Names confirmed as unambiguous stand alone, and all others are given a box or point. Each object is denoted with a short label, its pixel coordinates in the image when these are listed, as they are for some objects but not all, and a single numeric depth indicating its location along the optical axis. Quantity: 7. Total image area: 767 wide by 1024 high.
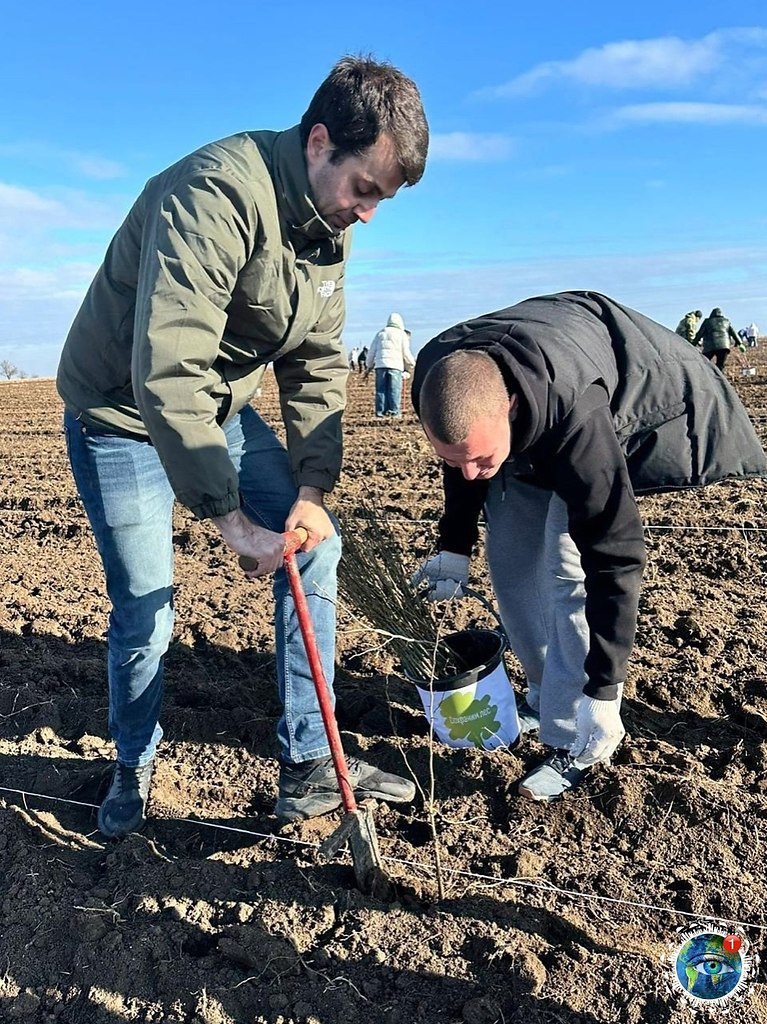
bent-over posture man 1.89
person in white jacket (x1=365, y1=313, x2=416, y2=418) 10.12
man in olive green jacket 1.74
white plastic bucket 2.44
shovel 1.95
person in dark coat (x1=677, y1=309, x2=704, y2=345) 15.12
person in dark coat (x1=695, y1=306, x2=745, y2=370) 13.46
